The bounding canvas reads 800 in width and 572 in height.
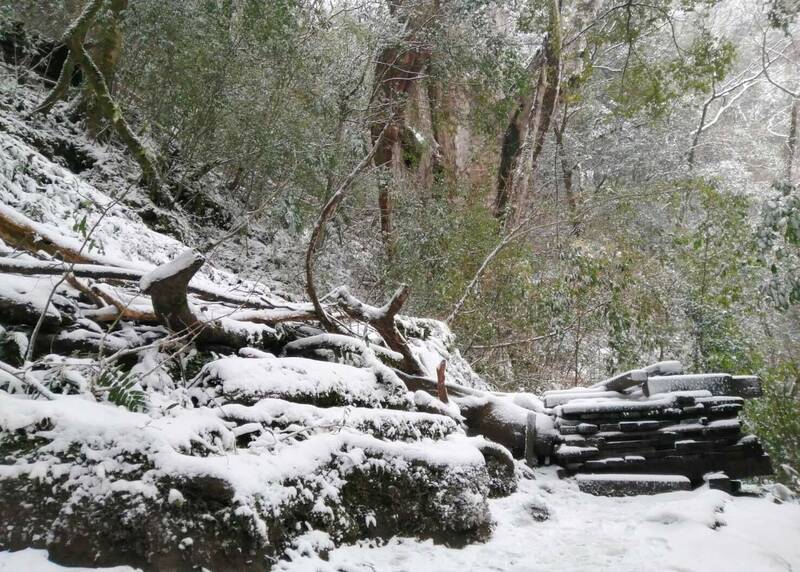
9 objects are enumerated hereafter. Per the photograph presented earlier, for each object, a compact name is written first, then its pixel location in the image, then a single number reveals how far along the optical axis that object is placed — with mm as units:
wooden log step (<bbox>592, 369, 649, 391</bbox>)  4738
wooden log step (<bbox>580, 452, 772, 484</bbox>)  4234
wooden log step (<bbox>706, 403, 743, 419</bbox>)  4414
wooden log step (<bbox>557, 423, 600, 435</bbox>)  4613
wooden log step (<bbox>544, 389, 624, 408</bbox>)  5060
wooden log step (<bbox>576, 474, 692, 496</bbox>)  4059
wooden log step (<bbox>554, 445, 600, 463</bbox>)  4402
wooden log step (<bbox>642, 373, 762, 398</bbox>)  4629
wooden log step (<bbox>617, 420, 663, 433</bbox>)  4484
